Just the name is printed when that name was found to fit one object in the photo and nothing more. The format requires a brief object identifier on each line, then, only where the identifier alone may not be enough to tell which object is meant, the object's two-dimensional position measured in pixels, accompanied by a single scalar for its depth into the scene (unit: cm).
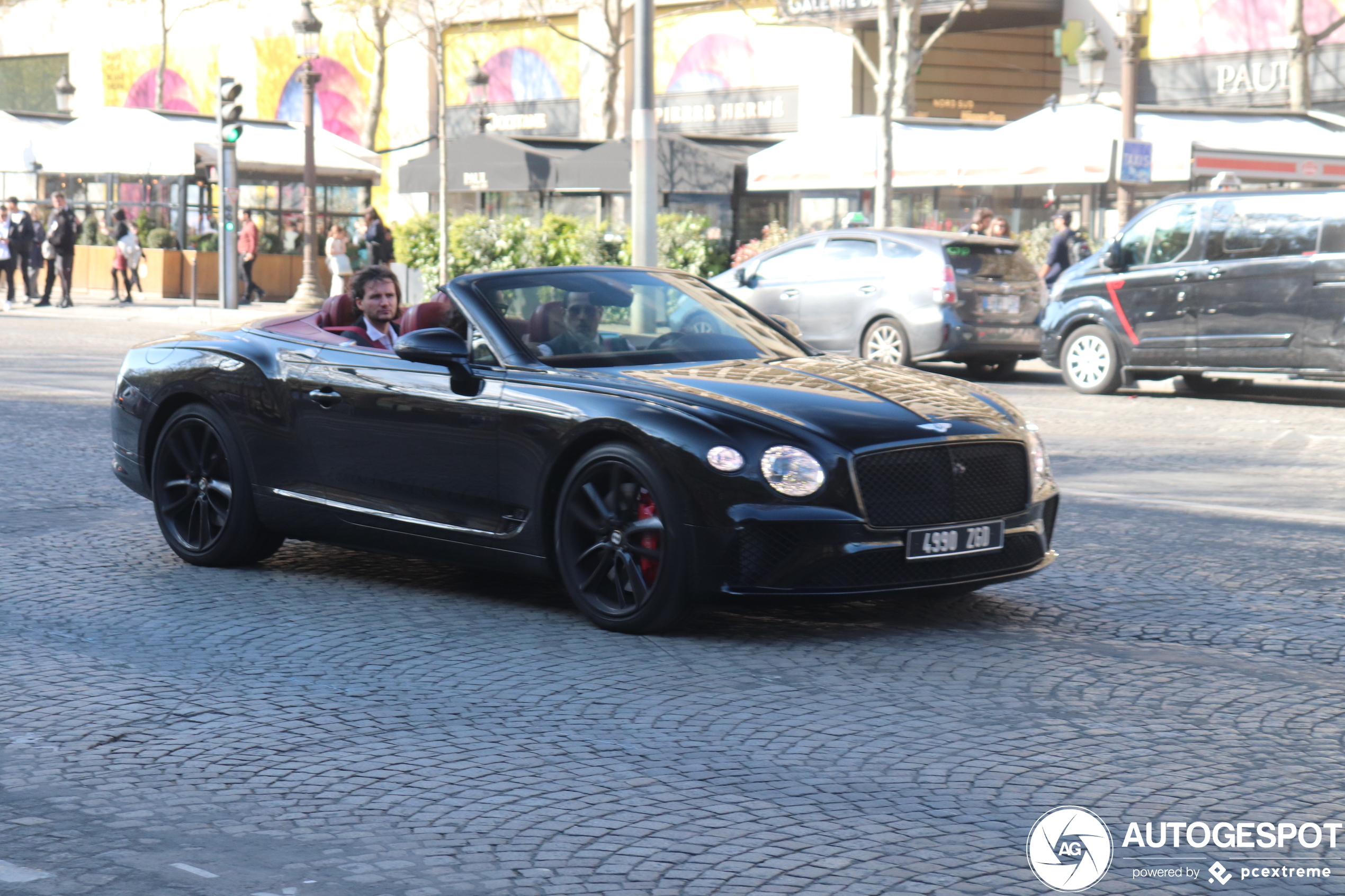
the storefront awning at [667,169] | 2980
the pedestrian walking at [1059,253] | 2234
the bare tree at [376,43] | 4322
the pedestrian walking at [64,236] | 3033
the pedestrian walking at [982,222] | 2281
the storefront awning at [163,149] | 3173
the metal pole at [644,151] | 1922
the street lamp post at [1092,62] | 2577
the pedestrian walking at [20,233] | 3173
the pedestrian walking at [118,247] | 3244
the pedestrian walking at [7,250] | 3086
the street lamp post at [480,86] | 3312
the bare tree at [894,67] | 2408
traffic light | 2839
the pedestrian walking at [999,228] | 2203
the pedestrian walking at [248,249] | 3375
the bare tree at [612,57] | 3781
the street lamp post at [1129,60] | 2150
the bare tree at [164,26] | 4738
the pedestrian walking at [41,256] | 3122
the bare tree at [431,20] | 3869
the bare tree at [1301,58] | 2798
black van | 1562
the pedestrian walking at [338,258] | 2816
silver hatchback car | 1819
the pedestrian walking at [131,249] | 3278
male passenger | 801
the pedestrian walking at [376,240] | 2997
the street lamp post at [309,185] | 2948
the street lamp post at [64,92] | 4544
